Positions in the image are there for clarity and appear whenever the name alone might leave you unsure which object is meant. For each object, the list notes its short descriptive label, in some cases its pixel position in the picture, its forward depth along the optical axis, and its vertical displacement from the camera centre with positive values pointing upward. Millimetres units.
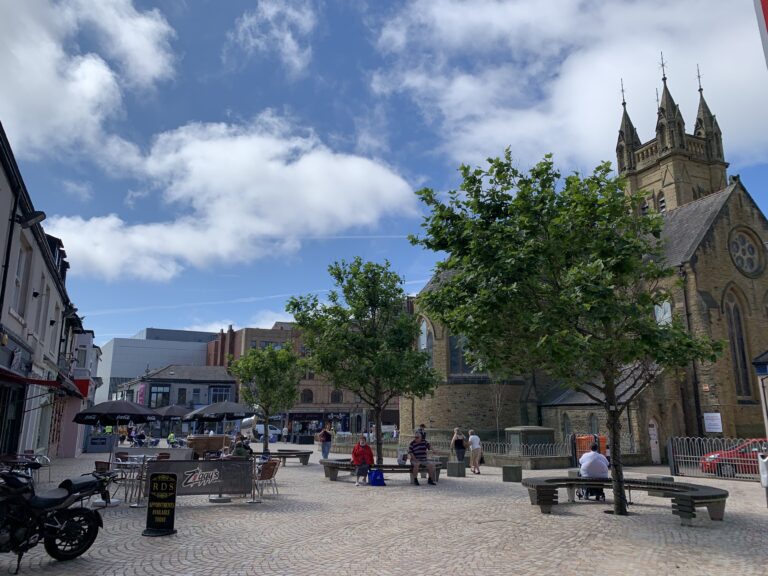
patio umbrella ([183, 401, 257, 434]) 26583 +332
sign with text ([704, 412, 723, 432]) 29266 -14
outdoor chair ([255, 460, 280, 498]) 14219 -1224
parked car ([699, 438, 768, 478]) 19469 -1289
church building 29844 +2563
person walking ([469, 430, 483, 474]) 22042 -1143
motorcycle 7363 -1270
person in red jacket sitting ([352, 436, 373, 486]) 17891 -1059
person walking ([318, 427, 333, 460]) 28469 -1006
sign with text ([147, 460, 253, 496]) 12242 -1154
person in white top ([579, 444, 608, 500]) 13712 -1048
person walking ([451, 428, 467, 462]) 22688 -935
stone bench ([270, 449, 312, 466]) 25516 -1453
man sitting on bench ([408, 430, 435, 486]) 17656 -1174
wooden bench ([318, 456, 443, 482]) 18078 -1460
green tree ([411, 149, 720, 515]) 10680 +2660
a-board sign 9641 -1363
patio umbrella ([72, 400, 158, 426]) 17438 +189
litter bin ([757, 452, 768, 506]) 12156 -1015
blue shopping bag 17656 -1660
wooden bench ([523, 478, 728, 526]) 10222 -1327
